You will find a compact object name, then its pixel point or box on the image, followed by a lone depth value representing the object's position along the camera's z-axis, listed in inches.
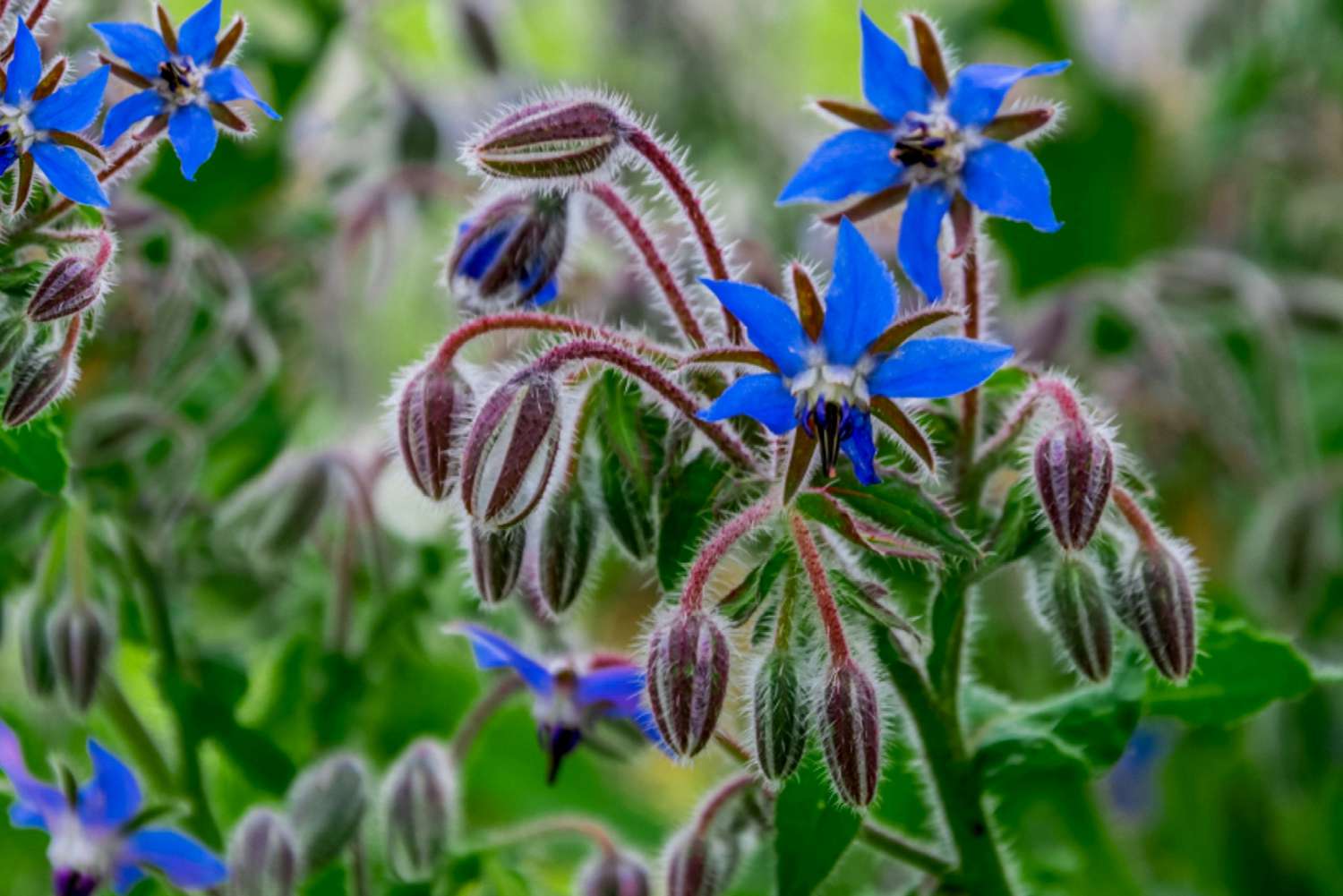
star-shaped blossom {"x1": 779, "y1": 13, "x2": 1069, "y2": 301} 18.4
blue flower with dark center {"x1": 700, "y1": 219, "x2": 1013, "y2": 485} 17.8
